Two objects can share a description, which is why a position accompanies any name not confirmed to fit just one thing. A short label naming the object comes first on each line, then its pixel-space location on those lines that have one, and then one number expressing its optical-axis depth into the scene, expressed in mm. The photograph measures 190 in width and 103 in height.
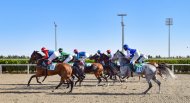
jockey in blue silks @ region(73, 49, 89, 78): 20052
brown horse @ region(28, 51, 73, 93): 17547
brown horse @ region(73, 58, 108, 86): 21344
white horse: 16922
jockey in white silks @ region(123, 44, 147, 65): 17500
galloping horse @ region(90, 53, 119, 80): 22619
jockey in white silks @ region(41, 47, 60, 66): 18578
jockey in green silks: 19969
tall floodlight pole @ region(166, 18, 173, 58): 58081
